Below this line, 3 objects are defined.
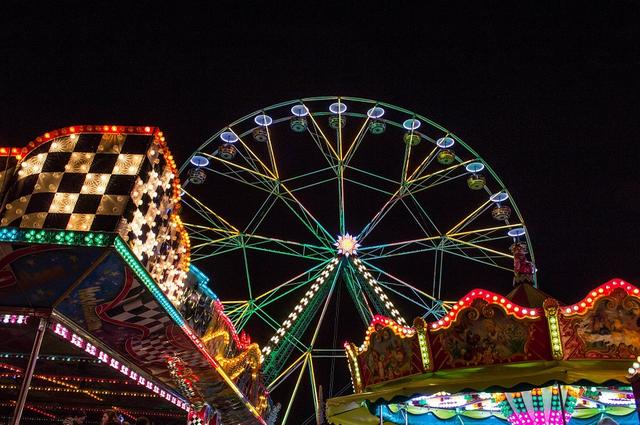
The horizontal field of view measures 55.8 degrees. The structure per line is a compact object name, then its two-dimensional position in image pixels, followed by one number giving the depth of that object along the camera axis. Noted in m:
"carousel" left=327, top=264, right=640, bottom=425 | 8.42
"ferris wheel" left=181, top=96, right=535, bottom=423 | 15.70
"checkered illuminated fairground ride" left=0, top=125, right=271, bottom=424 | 6.86
